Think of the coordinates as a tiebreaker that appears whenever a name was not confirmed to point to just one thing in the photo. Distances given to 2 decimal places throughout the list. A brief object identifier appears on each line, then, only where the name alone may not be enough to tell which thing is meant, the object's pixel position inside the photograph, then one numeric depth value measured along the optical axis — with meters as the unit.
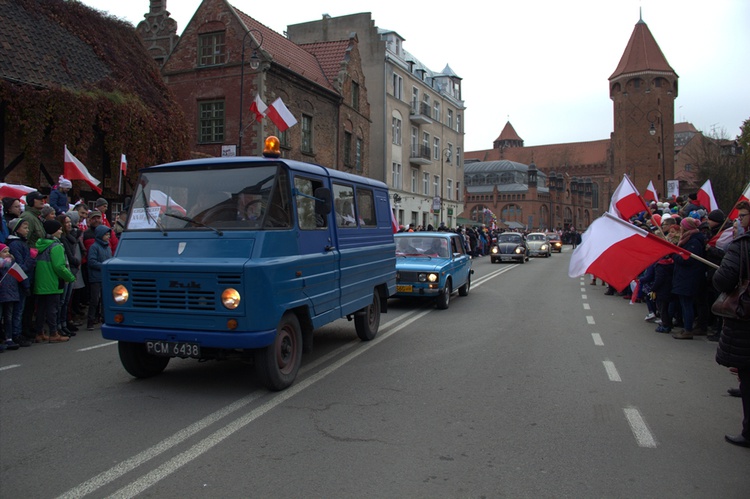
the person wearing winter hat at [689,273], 9.31
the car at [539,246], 39.66
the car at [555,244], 50.09
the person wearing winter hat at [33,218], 8.77
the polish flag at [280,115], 16.48
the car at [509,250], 32.25
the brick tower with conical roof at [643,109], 74.81
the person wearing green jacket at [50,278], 8.73
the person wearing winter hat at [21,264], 8.49
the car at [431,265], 12.20
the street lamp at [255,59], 20.52
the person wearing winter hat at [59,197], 11.82
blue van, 5.52
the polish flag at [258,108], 18.82
